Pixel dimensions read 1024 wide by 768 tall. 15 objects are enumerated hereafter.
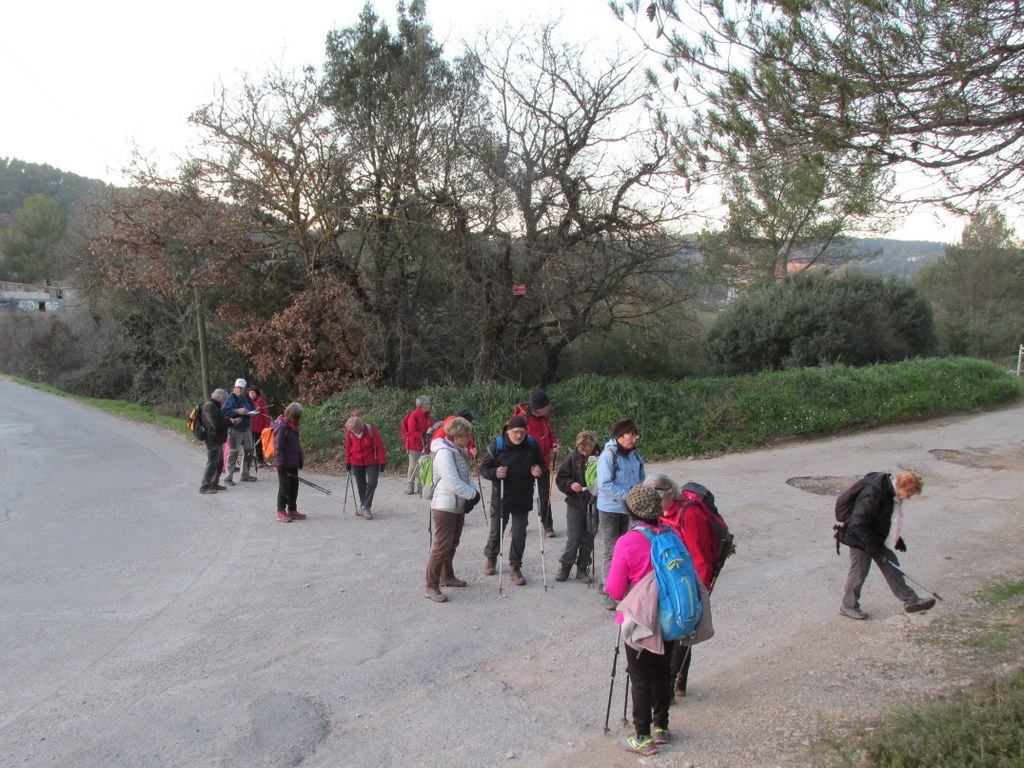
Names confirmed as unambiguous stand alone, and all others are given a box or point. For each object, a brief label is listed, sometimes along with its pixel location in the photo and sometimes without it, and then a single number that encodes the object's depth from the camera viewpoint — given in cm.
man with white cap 1248
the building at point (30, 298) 4853
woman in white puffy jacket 698
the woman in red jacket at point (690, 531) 503
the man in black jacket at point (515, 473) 741
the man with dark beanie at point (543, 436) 884
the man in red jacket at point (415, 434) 1215
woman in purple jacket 1020
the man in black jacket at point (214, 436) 1170
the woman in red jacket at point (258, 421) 1338
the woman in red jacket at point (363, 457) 1063
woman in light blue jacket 682
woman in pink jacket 437
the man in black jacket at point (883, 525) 629
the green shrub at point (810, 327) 2094
